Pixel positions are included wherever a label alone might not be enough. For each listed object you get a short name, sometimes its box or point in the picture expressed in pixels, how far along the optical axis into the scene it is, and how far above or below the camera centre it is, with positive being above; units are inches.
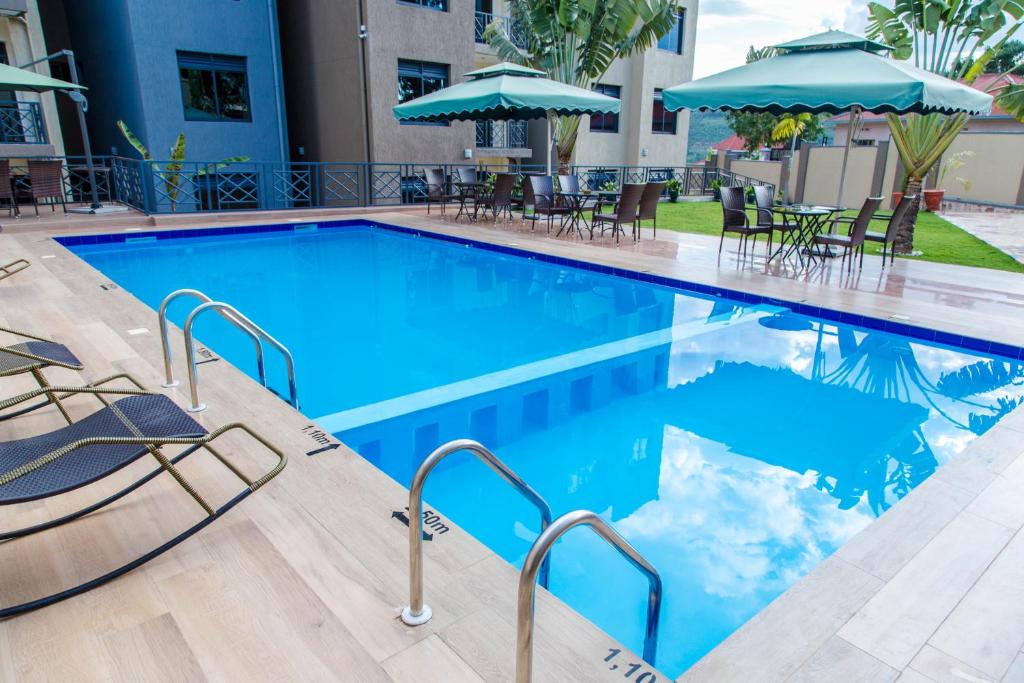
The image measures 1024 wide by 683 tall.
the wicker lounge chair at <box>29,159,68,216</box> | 453.4 -16.8
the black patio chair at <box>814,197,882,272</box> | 313.3 -36.5
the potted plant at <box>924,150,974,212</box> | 797.9 -9.5
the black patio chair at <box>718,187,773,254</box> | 346.5 -31.7
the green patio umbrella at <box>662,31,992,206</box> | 285.9 +31.4
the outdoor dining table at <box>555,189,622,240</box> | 440.3 -32.4
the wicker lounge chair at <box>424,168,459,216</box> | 534.9 -24.0
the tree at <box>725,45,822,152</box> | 1642.5 +68.6
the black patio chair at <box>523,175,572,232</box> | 463.5 -29.0
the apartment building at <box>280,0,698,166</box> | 598.8 +76.9
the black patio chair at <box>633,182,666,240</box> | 422.9 -29.2
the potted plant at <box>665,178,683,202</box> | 768.9 -38.3
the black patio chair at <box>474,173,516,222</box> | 478.0 -29.6
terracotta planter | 718.5 -45.6
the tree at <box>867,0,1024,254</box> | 358.6 +62.4
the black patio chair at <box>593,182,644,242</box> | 408.2 -31.7
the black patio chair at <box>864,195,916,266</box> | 321.7 -31.9
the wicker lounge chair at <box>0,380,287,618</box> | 85.0 -42.0
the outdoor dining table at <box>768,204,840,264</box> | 336.8 -35.9
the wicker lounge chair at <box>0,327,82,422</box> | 113.8 -38.3
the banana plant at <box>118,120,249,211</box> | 502.3 -11.9
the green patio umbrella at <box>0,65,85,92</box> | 378.9 +40.9
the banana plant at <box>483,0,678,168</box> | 552.4 +104.0
